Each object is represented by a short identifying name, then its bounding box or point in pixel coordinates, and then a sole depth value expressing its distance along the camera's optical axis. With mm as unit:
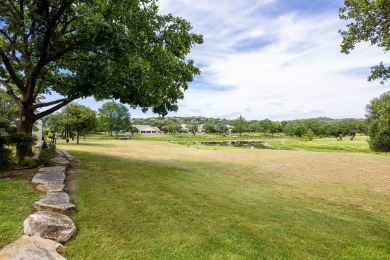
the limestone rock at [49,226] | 4061
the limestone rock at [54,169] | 9073
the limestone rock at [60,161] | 11278
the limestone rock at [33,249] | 3242
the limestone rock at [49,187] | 6684
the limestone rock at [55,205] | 5227
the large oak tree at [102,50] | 10094
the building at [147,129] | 128062
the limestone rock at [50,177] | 7434
